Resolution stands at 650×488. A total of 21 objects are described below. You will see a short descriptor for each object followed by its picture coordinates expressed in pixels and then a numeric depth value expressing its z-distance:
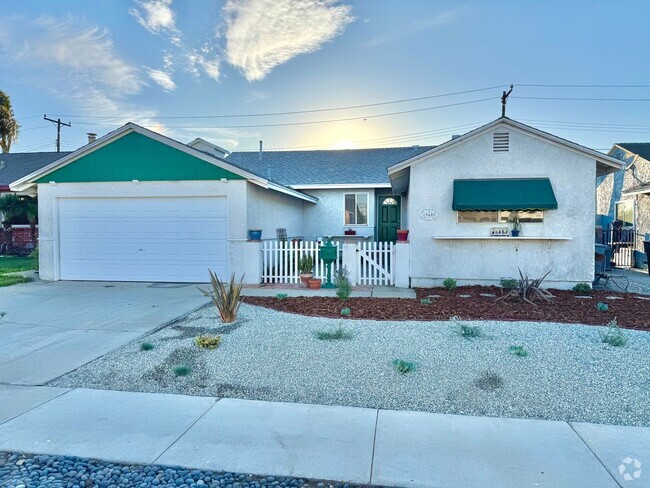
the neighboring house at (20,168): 20.33
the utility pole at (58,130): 34.96
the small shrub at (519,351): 5.16
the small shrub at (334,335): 5.93
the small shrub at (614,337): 5.52
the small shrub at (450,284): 10.33
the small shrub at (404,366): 4.68
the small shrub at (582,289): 9.88
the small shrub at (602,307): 7.75
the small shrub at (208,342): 5.57
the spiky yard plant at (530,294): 8.62
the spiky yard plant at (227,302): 6.85
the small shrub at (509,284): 9.55
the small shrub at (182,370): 4.74
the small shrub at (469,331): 5.96
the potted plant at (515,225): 10.26
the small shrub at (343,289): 8.68
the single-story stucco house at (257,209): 10.13
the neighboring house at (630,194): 15.88
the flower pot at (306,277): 10.77
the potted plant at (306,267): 10.91
